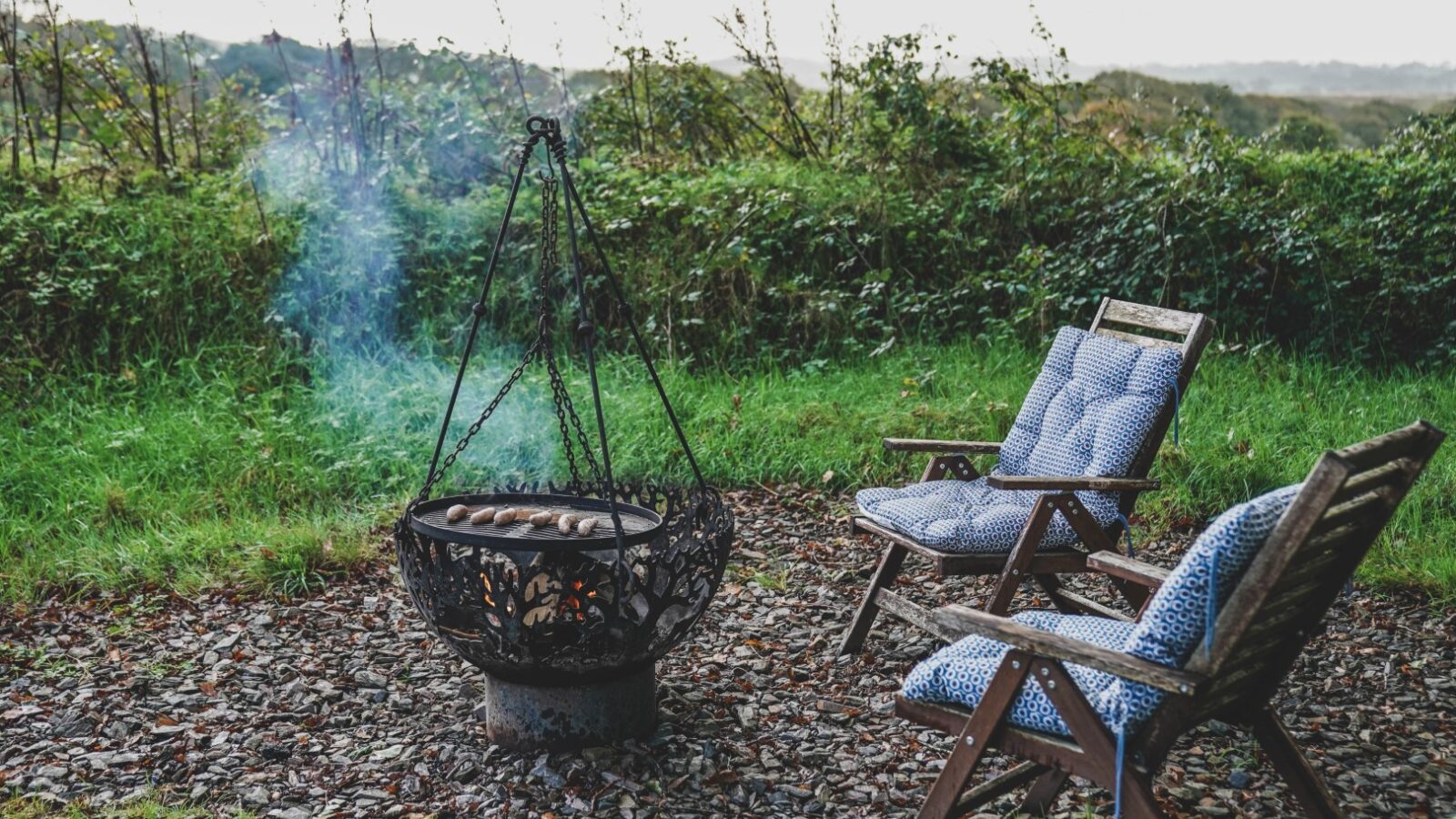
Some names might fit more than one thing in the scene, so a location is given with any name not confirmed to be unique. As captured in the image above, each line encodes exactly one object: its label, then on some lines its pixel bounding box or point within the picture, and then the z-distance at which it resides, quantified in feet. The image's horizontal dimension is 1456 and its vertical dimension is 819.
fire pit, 10.15
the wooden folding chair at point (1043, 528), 11.77
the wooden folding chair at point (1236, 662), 7.20
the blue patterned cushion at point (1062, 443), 12.28
